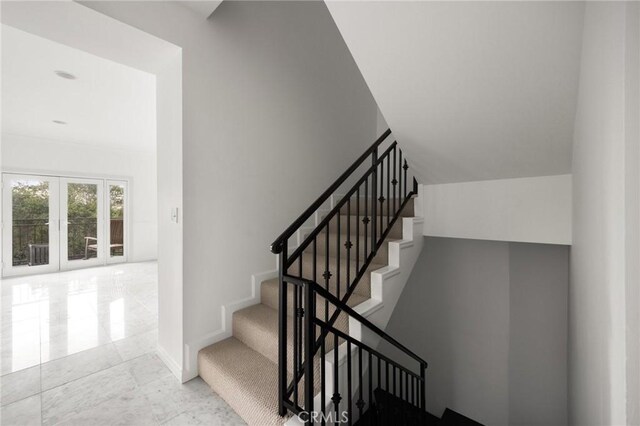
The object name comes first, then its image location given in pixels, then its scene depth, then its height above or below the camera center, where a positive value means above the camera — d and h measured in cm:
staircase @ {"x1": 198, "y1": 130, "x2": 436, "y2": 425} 158 -90
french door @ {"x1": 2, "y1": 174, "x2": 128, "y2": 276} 532 -17
